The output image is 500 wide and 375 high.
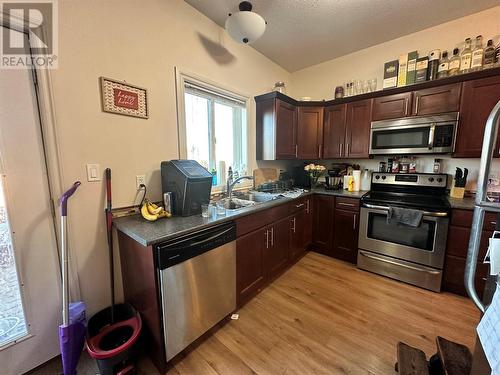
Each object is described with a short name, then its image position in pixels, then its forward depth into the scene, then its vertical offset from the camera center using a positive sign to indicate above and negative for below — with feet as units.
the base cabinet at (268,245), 5.82 -2.73
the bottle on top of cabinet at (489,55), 6.59 +3.48
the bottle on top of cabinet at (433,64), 7.39 +3.57
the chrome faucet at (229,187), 7.32 -0.85
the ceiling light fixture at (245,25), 5.62 +3.84
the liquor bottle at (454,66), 7.04 +3.36
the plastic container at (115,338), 3.74 -3.61
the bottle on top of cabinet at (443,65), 7.19 +3.43
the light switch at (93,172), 4.60 -0.21
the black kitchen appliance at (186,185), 5.16 -0.57
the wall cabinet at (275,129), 8.66 +1.49
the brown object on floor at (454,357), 3.43 -3.41
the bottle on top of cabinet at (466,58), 6.88 +3.54
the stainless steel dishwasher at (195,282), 4.02 -2.61
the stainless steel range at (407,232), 6.61 -2.37
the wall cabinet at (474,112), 6.41 +1.67
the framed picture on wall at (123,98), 4.71 +1.56
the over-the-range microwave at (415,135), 7.09 +1.07
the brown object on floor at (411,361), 3.63 -3.65
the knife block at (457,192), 7.17 -0.99
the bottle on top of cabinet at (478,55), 6.69 +3.51
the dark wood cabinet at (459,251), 6.07 -2.68
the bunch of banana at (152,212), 4.86 -1.19
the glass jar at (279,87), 9.17 +3.40
